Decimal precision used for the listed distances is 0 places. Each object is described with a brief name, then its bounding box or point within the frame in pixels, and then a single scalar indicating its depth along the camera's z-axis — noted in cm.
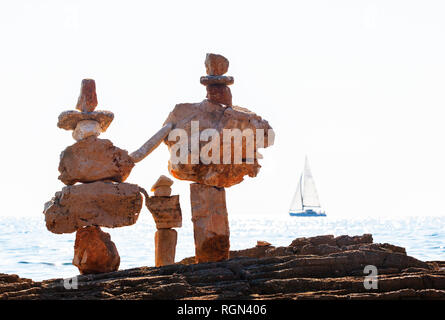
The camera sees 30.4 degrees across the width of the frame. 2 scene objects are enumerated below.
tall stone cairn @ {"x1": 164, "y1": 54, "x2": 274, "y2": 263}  1221
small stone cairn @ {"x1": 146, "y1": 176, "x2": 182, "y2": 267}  1318
